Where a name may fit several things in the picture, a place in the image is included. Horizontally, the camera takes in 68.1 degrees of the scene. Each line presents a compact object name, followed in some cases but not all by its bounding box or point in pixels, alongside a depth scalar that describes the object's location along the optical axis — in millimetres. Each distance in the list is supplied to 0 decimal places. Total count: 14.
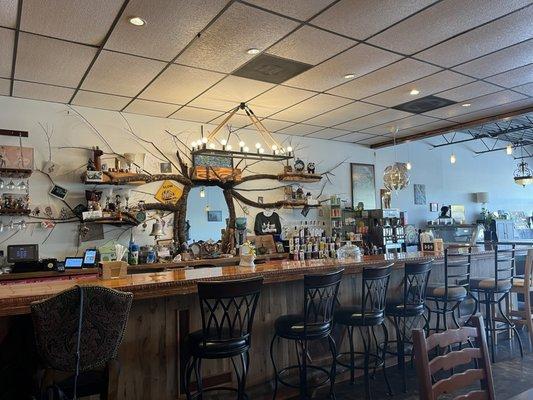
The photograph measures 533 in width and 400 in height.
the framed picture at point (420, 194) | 9203
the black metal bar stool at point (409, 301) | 3627
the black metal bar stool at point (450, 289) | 3941
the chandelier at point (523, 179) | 9062
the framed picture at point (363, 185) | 7996
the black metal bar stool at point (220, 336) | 2533
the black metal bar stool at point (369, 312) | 3322
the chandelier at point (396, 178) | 6254
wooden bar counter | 2607
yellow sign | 5793
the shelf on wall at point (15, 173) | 4656
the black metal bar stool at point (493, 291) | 4262
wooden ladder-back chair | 1458
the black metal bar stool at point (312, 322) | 2941
